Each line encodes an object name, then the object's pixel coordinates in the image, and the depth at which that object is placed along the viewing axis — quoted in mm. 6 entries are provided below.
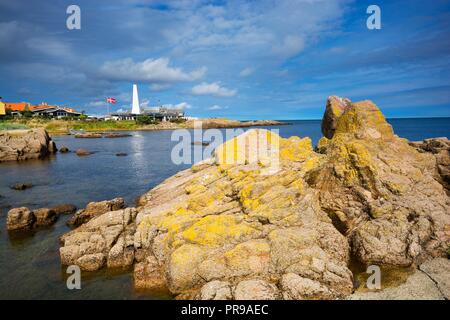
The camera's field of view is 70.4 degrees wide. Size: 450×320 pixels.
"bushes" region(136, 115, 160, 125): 197125
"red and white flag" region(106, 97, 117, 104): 180125
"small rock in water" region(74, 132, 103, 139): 127888
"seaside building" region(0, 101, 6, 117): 145375
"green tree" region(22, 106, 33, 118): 153725
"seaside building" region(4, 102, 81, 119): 171750
